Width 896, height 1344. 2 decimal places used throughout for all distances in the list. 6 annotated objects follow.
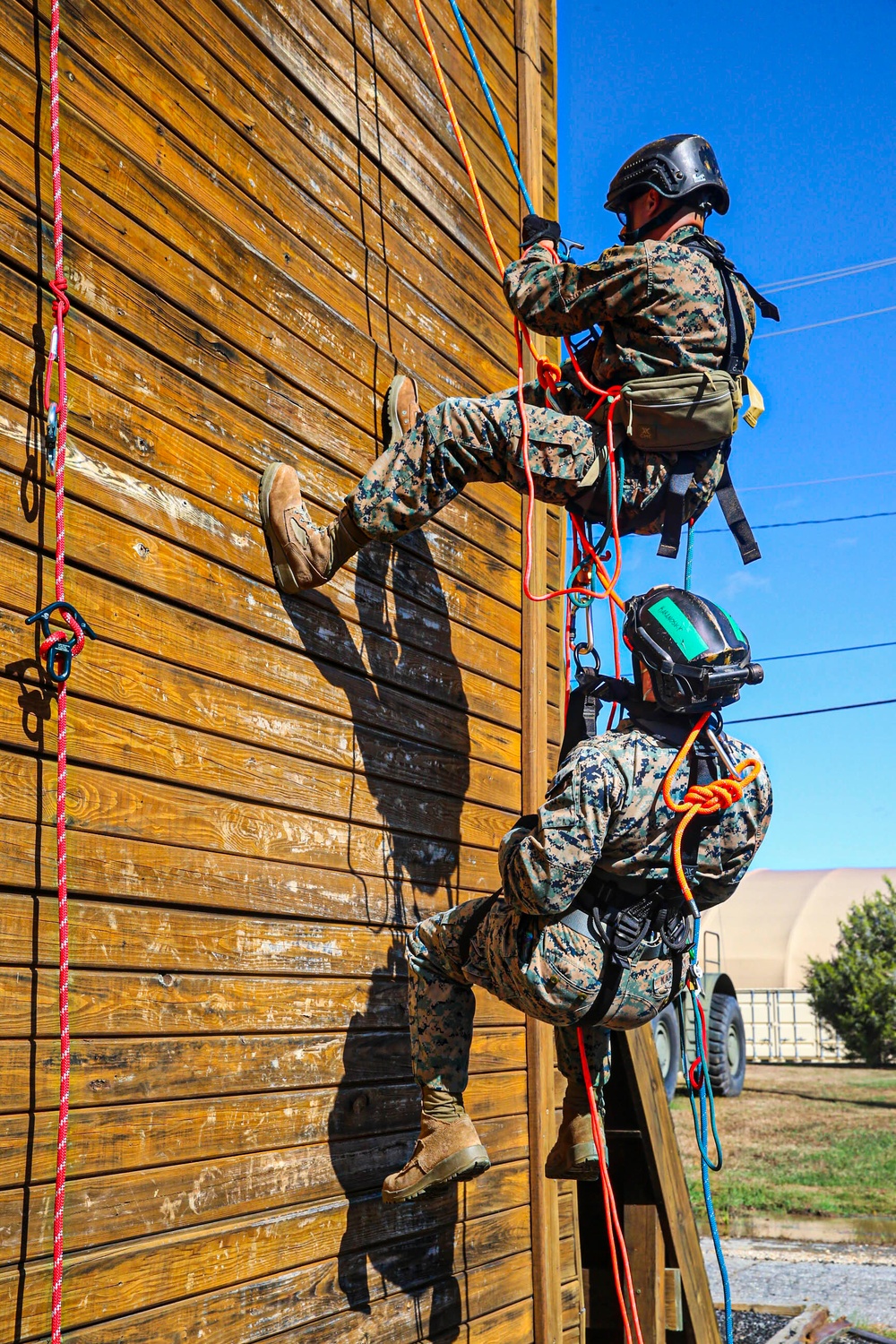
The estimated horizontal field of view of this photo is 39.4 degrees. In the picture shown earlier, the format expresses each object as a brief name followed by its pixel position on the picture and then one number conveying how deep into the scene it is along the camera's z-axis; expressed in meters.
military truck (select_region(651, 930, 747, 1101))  13.75
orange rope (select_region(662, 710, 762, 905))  2.91
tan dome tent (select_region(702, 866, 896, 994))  46.16
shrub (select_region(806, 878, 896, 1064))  23.94
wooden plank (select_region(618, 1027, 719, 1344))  5.28
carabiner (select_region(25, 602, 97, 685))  2.40
